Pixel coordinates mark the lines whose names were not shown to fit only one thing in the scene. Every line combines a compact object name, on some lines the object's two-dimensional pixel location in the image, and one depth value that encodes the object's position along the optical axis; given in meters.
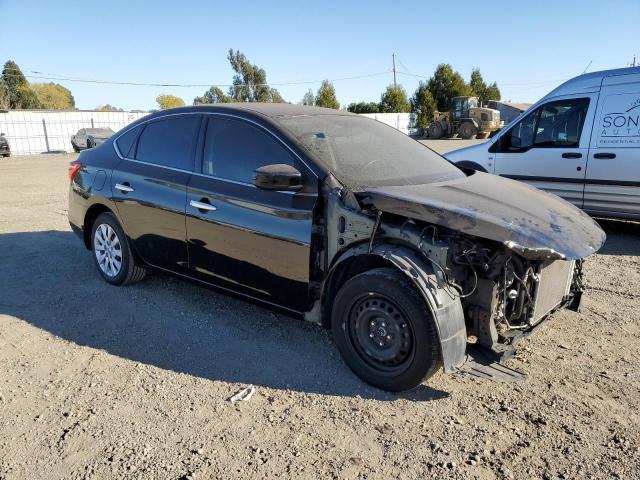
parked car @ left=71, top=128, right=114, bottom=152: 26.70
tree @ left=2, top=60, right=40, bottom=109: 68.38
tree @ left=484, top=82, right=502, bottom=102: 70.12
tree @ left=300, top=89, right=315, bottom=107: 61.56
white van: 6.59
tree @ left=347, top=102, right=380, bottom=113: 59.69
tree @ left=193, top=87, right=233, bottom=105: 61.41
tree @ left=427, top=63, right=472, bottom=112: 55.53
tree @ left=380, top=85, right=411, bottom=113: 56.88
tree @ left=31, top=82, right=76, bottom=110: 91.94
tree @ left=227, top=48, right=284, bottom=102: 61.72
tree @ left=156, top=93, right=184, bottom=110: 81.31
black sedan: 3.06
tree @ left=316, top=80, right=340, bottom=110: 57.09
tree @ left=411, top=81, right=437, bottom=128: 54.12
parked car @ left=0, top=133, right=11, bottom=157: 26.92
